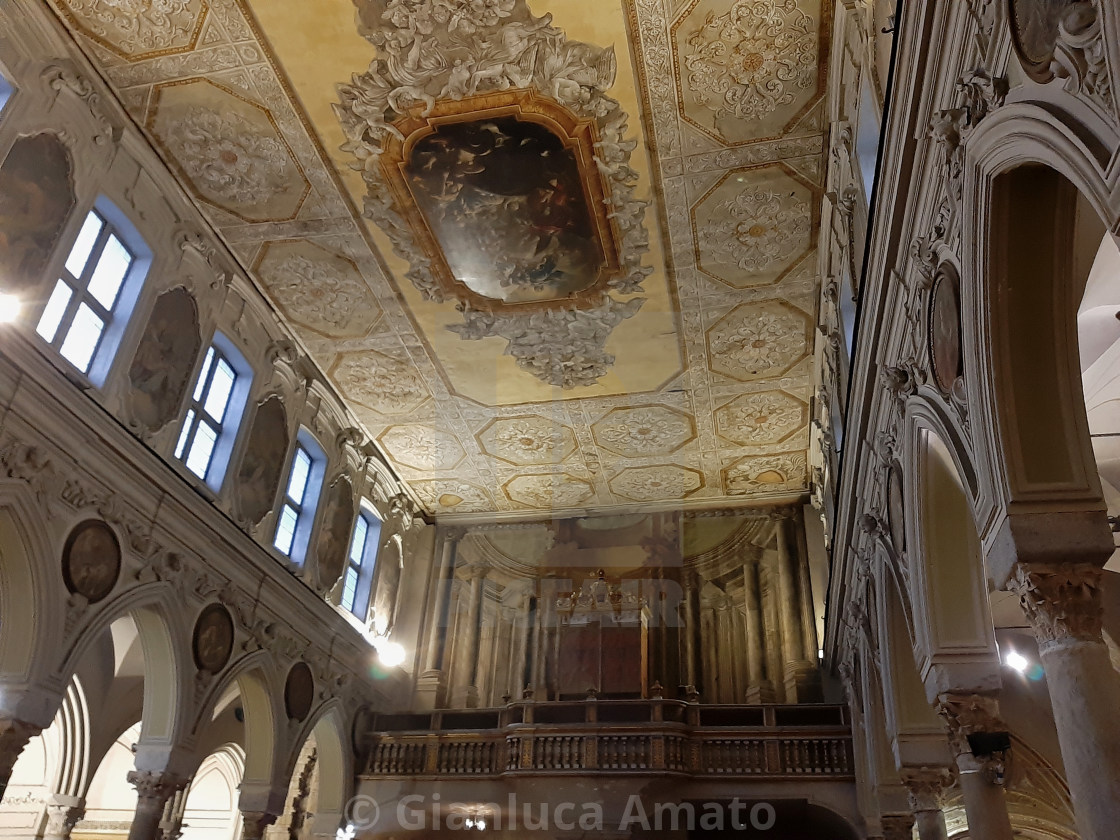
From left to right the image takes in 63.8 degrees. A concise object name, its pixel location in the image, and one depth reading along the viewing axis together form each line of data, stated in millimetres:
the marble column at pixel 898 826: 11531
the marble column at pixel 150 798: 10820
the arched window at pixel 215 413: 12039
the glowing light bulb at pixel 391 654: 17250
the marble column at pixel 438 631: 17844
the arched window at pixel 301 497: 14367
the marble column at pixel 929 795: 9258
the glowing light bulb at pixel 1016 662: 14750
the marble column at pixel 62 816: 13562
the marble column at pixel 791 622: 16406
